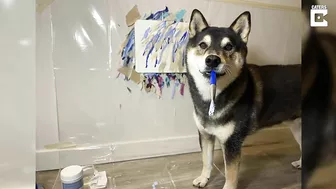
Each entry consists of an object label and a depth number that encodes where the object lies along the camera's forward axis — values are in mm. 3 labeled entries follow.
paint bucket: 976
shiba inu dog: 992
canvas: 1244
